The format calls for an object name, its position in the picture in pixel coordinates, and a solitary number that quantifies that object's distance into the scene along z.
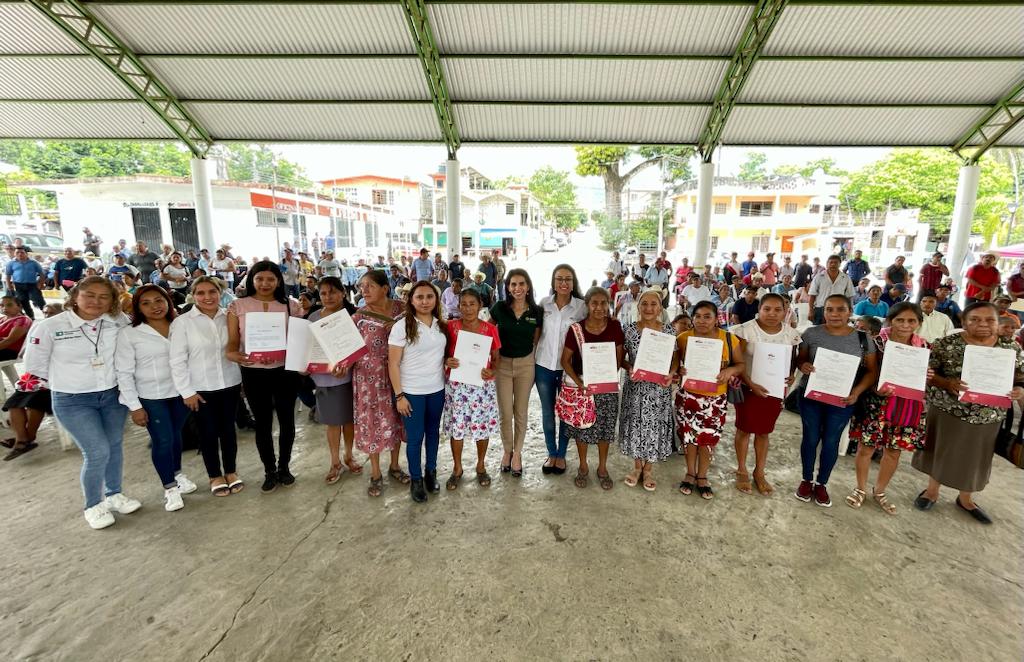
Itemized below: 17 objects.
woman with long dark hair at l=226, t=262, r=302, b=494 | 3.20
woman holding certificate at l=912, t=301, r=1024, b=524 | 2.84
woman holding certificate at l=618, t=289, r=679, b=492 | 3.17
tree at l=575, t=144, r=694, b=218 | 25.23
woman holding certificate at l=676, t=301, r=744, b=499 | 3.20
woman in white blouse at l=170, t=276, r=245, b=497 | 3.07
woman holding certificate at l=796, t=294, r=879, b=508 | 3.09
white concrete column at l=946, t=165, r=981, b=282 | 11.44
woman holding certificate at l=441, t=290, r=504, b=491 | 3.20
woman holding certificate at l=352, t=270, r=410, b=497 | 3.30
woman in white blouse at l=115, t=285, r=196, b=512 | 2.97
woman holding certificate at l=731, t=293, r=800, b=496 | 3.22
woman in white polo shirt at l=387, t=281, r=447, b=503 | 3.09
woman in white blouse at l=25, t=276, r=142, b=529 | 2.81
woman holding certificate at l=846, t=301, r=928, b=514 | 2.99
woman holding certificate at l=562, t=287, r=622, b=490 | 3.24
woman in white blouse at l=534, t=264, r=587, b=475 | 3.50
